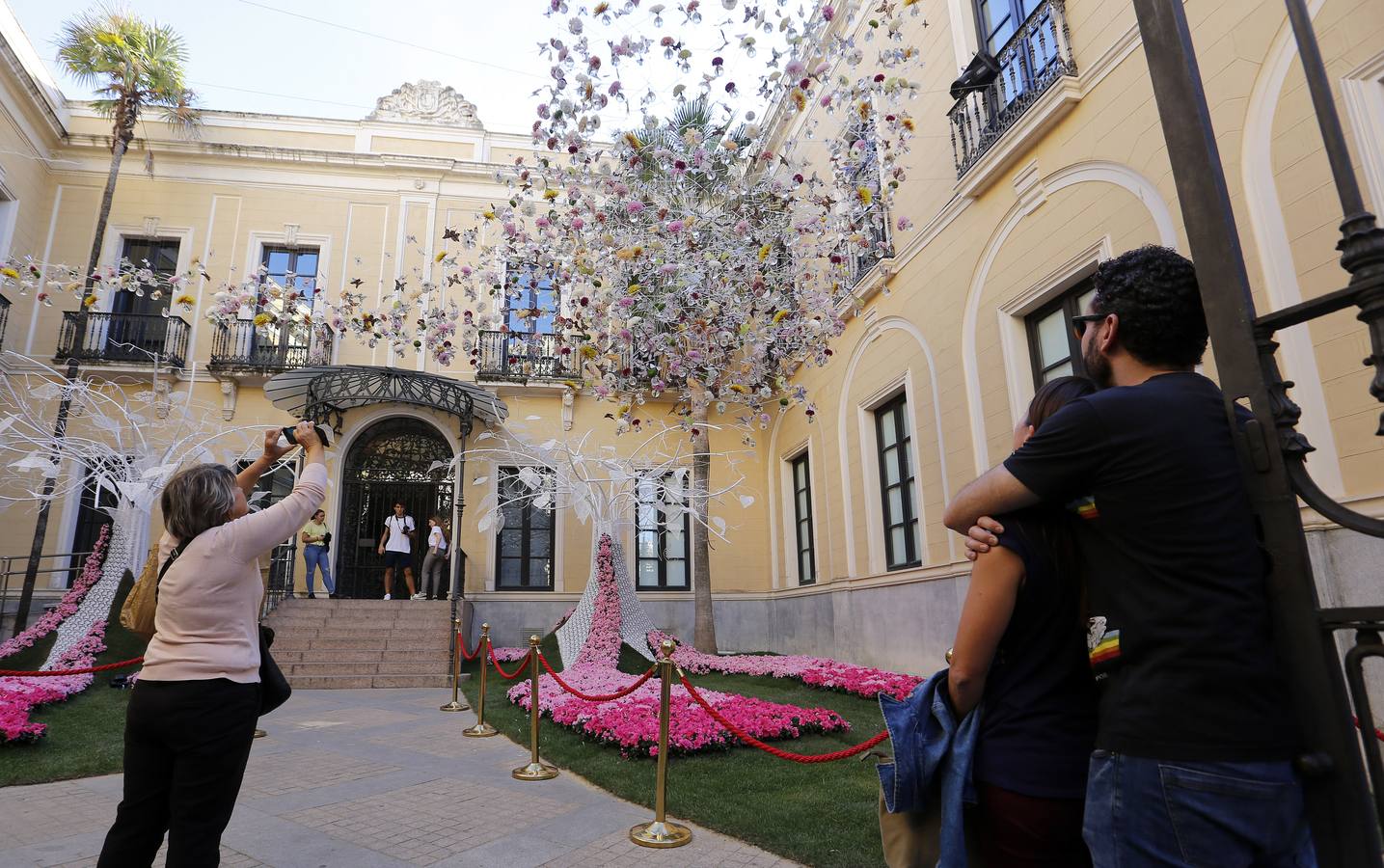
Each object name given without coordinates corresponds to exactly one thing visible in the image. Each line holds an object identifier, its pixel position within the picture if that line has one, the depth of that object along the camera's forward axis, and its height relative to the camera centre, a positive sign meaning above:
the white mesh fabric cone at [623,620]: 11.46 -0.13
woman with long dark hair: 1.44 -0.17
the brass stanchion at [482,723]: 7.21 -1.03
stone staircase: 10.96 -0.40
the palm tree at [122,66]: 14.77 +10.70
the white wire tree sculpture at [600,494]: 11.71 +1.94
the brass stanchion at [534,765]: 5.54 -1.10
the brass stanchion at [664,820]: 4.08 -1.13
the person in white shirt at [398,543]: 14.08 +1.32
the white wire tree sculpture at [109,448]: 11.16 +2.79
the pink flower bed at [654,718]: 6.07 -0.92
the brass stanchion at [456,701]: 8.54 -1.00
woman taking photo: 2.49 -0.19
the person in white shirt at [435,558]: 14.17 +1.05
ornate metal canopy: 13.48 +4.13
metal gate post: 1.18 +0.22
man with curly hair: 1.21 -0.01
